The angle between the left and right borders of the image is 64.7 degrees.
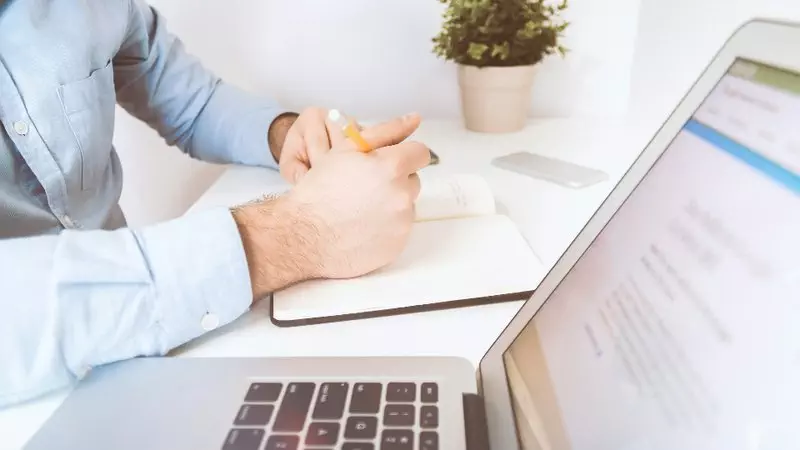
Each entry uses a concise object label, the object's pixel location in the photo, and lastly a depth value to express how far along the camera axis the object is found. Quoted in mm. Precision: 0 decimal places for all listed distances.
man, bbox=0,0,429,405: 422
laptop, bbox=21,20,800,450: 215
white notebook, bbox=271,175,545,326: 479
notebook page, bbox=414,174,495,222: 635
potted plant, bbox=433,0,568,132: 905
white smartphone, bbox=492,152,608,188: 741
